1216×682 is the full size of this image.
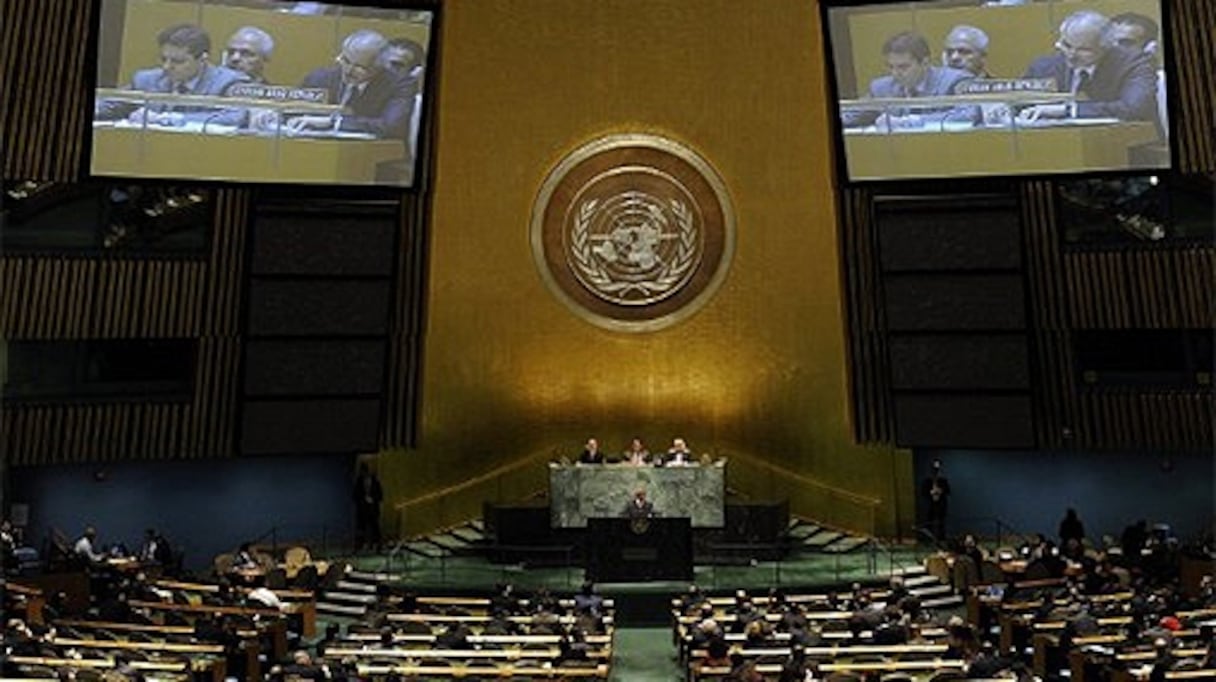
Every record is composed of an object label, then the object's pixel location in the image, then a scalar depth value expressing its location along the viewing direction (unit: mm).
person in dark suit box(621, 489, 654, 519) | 19422
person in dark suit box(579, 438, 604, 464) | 21797
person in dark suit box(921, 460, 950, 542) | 22859
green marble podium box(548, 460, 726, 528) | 21281
